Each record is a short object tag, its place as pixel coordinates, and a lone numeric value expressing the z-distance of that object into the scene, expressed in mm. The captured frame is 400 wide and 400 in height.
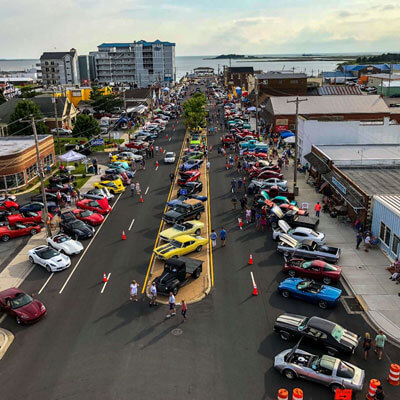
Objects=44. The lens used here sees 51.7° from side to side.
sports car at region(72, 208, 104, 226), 34969
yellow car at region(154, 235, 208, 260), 27297
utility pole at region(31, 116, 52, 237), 30950
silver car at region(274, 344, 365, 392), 16031
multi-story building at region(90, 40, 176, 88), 196250
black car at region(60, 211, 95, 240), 32188
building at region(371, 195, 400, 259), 26547
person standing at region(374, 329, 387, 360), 17969
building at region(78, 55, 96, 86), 195525
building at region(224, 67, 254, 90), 168888
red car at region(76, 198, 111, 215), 37531
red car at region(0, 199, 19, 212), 38250
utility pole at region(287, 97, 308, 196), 41172
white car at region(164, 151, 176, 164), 56969
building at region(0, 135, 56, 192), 44344
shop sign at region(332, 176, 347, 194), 34116
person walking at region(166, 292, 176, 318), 21531
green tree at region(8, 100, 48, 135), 65625
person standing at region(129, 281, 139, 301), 22734
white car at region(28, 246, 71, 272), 27125
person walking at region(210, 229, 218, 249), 29406
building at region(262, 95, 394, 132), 69625
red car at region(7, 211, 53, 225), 33844
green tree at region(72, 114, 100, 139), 68712
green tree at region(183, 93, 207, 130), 79562
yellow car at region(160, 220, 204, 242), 29906
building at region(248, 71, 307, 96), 105812
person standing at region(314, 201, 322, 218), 35219
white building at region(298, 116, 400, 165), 50938
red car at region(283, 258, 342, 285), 24453
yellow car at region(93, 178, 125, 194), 43725
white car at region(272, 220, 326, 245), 29312
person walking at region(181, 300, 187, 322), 21078
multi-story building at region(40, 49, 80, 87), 174625
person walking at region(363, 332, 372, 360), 18000
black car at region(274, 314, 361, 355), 18031
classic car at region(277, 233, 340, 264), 26969
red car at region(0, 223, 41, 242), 32625
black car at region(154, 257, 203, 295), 23359
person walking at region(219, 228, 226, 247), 29797
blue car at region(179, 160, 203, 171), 50438
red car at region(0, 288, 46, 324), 21297
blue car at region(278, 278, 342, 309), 21922
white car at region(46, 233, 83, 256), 29391
